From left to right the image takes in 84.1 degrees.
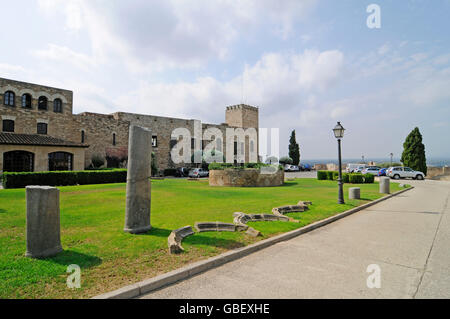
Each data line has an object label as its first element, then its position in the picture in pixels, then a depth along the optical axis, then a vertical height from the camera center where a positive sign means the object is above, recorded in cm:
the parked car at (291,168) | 4741 -46
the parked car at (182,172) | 3831 -88
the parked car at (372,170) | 3400 -68
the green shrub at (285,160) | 4981 +113
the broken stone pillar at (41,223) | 432 -99
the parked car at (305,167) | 5115 -31
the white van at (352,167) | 4206 -31
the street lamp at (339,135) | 1083 +135
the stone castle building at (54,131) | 2295 +419
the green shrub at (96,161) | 3075 +73
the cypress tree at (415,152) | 3384 +173
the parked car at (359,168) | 3997 -47
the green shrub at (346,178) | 2372 -122
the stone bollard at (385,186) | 1555 -131
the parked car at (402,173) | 3022 -98
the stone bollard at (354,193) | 1254 -143
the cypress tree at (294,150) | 5481 +343
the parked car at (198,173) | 3309 -91
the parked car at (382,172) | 3293 -93
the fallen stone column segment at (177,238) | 464 -150
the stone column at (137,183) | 592 -40
